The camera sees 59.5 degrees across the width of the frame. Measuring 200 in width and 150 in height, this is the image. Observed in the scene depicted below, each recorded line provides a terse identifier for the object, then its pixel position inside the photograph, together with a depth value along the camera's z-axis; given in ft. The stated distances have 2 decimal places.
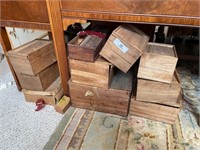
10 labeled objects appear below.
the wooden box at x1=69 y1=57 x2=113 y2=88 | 3.11
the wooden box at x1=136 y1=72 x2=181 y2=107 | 3.05
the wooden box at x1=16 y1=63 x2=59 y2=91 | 3.80
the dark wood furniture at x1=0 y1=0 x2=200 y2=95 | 2.51
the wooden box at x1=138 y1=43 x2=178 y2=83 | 2.81
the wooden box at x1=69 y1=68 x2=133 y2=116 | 3.38
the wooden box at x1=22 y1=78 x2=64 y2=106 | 3.81
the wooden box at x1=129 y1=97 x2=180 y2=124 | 3.28
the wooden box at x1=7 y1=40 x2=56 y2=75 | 3.51
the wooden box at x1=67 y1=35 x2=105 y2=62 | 2.99
